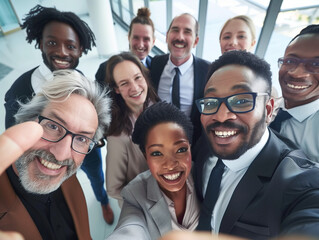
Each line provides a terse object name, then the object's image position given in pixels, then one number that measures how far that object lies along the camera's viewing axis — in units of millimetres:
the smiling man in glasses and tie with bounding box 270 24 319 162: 445
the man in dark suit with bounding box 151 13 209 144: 792
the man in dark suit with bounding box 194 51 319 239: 325
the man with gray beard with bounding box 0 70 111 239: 395
